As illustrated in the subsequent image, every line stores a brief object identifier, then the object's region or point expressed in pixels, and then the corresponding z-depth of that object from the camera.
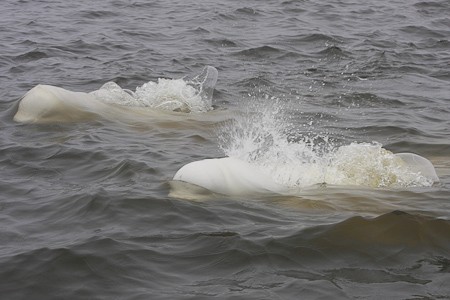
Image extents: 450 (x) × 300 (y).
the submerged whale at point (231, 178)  12.16
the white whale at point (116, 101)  16.86
